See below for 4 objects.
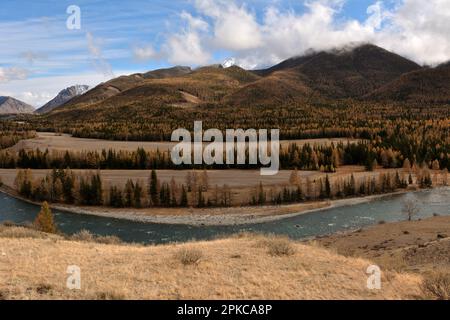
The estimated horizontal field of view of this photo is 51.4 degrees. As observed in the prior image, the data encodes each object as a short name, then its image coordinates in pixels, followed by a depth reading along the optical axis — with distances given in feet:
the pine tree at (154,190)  340.18
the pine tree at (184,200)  337.43
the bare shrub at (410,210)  264.31
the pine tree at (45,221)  165.72
